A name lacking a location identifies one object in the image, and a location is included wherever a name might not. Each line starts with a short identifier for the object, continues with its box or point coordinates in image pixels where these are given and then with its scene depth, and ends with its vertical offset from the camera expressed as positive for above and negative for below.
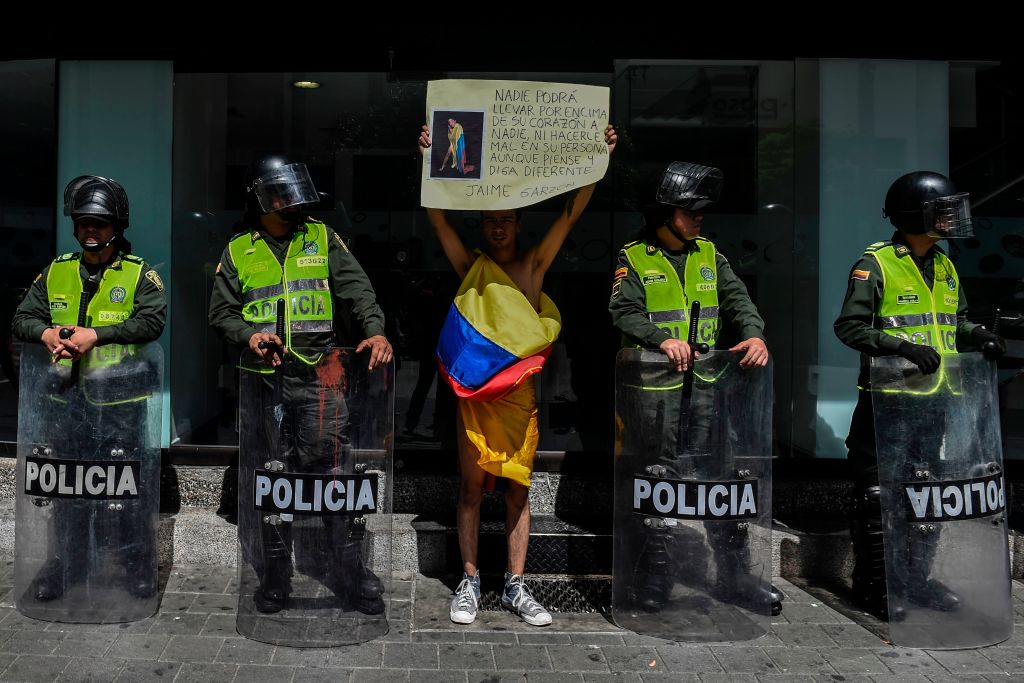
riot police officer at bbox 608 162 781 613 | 4.55 +0.27
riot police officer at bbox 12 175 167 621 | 4.62 -0.12
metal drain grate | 4.95 -1.26
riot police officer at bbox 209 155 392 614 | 4.42 +0.13
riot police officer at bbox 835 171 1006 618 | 4.68 +0.24
